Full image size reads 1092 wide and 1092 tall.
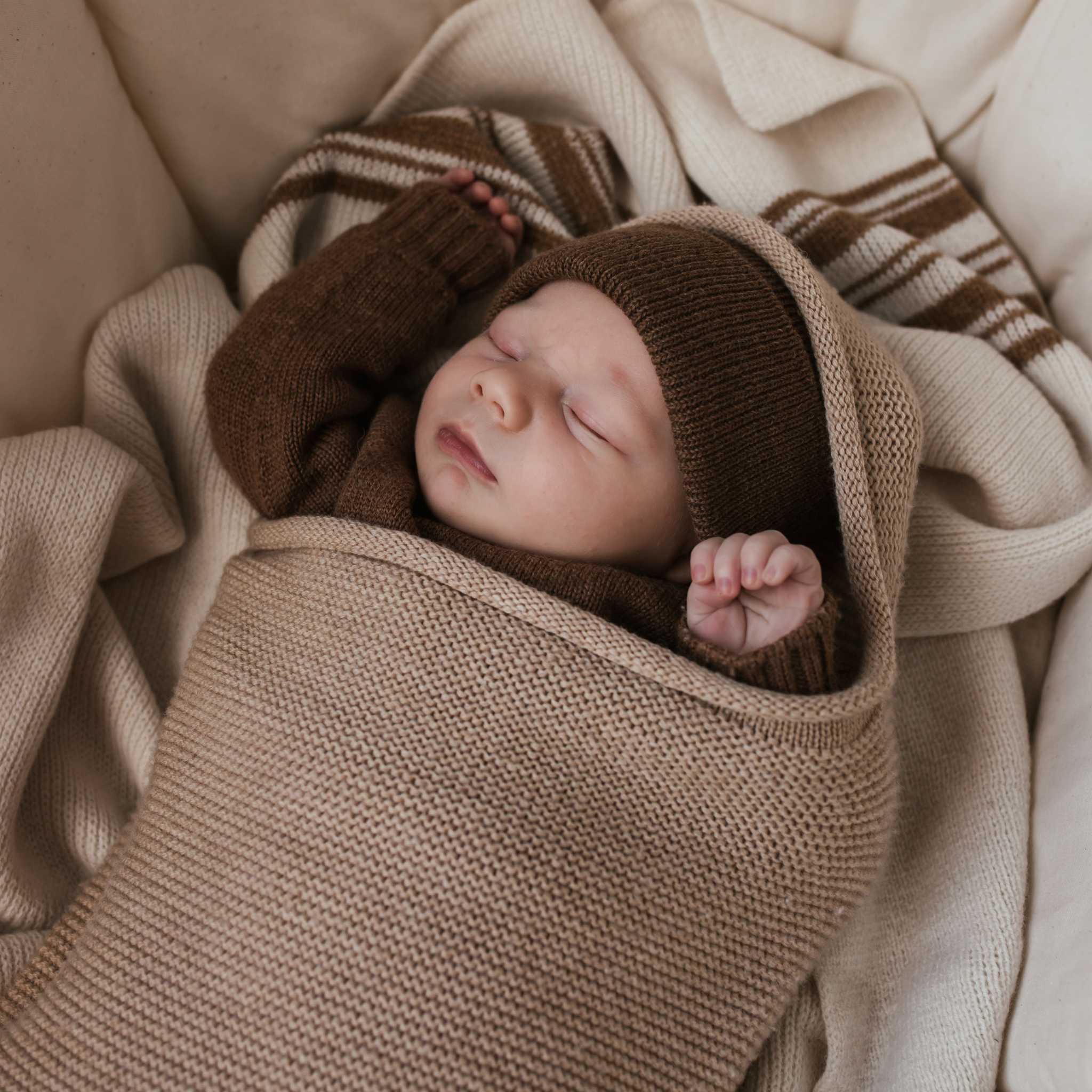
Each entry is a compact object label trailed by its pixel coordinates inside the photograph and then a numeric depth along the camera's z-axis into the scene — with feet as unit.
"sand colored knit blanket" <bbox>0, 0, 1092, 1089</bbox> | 1.78
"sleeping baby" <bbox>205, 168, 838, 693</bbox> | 1.90
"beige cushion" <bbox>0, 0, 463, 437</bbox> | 1.97
